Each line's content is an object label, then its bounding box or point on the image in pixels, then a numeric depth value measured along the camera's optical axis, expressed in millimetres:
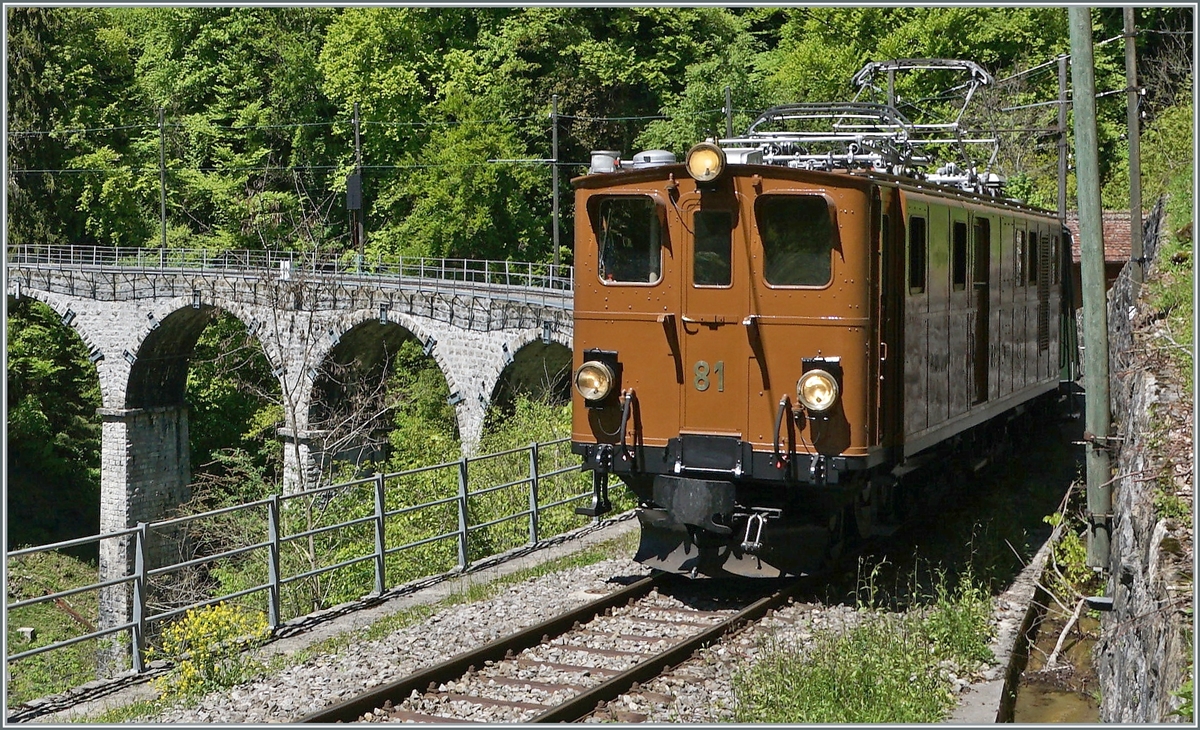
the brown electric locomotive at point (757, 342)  9281
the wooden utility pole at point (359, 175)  39719
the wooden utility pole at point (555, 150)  32562
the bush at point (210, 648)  7914
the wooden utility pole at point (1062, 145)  23984
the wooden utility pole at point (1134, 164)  16281
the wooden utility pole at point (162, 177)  46531
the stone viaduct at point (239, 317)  32500
